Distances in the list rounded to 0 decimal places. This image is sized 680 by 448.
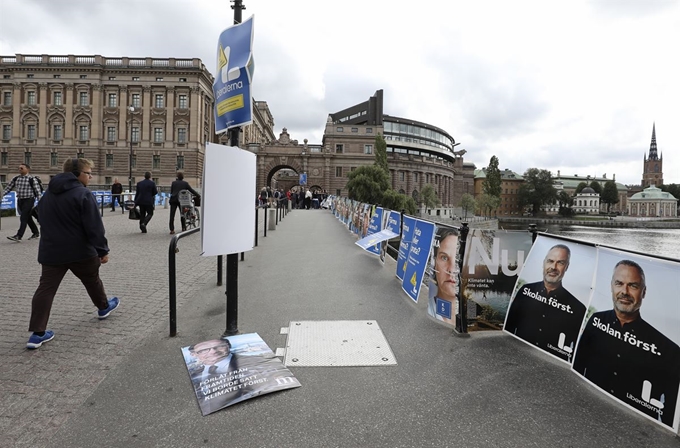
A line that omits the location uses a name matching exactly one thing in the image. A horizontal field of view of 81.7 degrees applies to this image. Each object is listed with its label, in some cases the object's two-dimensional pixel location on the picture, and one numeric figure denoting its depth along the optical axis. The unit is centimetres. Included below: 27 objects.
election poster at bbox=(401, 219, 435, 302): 613
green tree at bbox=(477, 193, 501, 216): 9862
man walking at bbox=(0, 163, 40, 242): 1062
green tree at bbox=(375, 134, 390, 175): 6462
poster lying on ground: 326
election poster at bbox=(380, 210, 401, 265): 906
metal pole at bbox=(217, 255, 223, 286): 695
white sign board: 391
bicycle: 1300
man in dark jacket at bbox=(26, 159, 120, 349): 416
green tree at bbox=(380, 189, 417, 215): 4250
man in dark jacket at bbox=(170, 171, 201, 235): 1284
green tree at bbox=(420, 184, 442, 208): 8231
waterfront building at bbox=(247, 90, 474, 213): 7269
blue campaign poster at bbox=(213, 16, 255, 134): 427
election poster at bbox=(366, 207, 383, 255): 1073
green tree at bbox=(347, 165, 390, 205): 4359
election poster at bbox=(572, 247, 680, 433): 278
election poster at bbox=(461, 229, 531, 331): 479
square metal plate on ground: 400
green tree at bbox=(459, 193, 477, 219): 10250
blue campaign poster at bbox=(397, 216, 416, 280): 715
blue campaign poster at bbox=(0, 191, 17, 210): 1820
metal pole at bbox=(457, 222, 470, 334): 479
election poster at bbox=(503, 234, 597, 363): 366
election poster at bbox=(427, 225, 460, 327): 501
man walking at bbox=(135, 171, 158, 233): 1273
